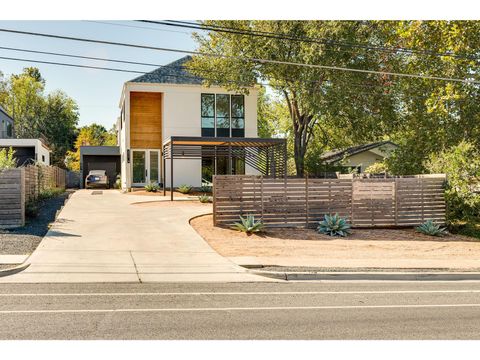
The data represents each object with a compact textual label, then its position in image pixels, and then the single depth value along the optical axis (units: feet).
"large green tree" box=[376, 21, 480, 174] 67.05
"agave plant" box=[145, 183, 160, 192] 94.58
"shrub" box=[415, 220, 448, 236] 55.83
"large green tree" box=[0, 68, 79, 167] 200.27
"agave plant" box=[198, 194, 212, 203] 74.95
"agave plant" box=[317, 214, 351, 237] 53.21
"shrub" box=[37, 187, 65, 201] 74.08
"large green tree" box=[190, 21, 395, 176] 81.35
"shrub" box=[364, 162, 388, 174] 98.89
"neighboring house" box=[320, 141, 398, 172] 134.92
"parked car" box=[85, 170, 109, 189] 128.88
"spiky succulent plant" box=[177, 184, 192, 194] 91.04
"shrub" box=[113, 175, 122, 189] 125.01
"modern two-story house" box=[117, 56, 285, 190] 101.91
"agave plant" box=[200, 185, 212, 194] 93.35
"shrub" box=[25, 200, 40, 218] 53.97
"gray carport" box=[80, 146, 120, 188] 150.00
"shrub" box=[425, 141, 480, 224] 60.13
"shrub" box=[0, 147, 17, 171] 54.90
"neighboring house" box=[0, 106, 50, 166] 116.57
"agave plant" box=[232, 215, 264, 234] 51.03
